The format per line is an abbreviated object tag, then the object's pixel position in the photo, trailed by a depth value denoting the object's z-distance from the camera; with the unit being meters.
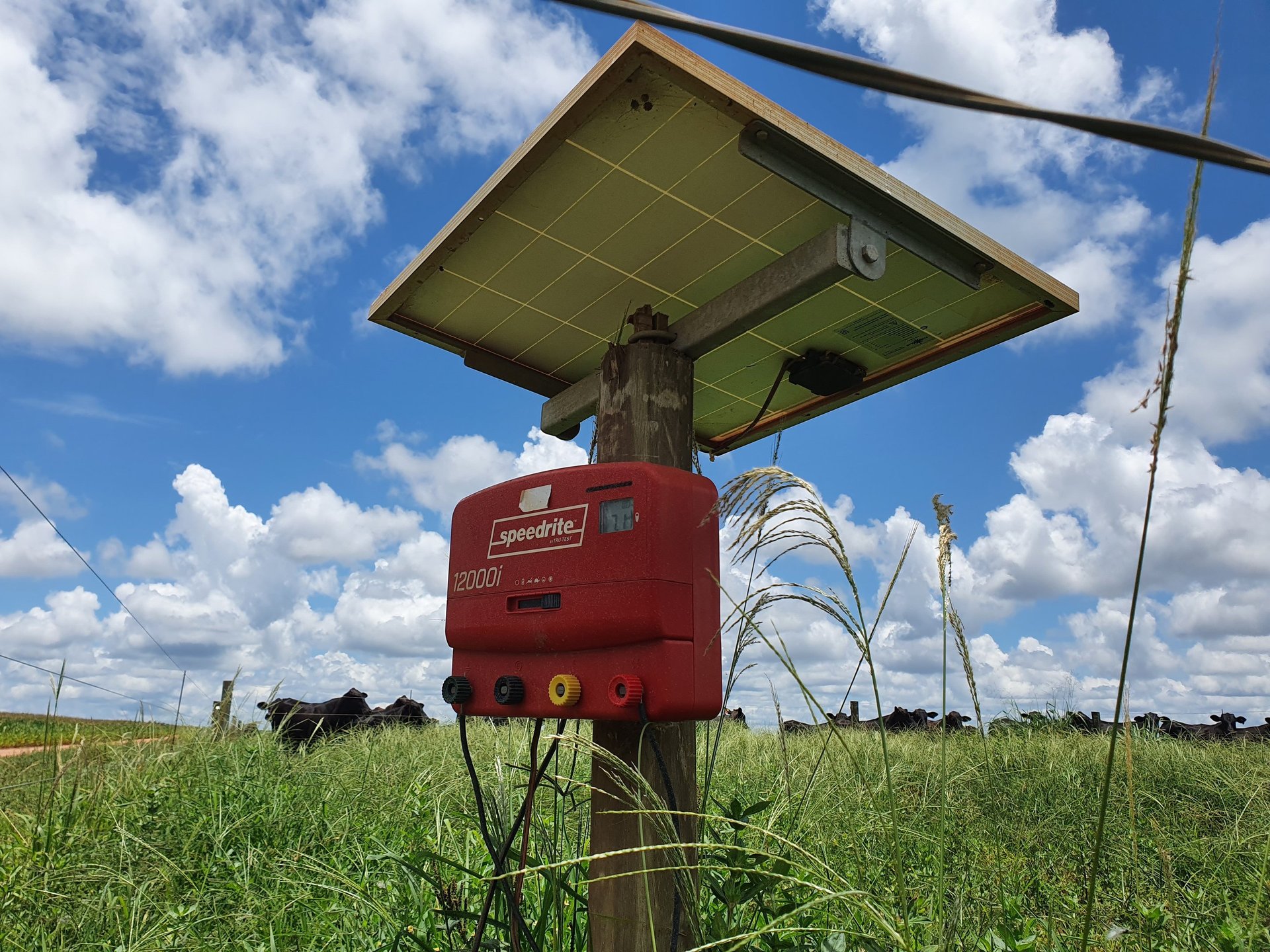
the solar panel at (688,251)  1.78
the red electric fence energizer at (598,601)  1.75
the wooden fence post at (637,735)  1.87
